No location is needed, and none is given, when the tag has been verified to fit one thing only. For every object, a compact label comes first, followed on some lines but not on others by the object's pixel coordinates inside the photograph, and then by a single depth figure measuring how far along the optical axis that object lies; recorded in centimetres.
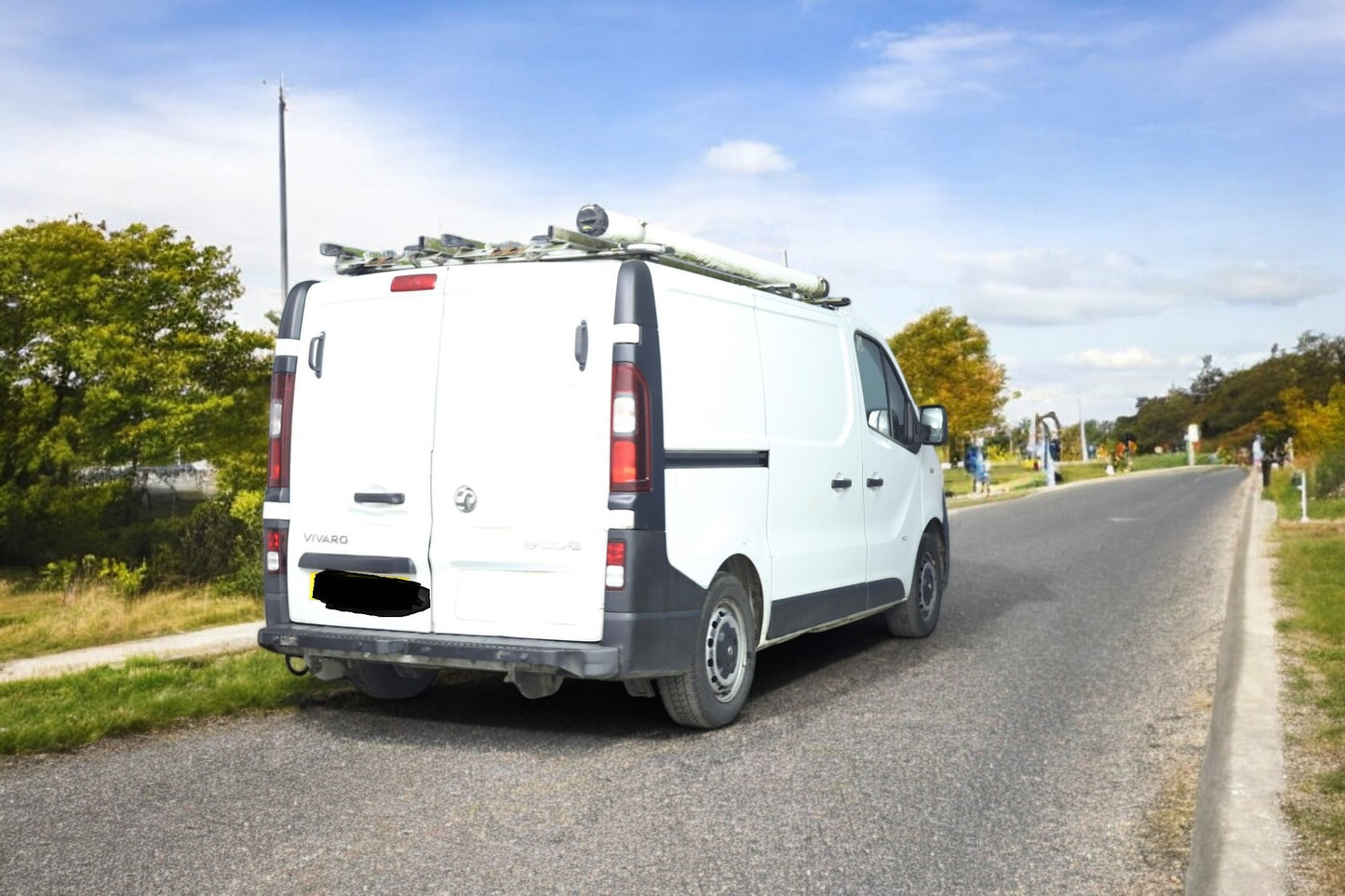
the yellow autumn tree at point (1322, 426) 3325
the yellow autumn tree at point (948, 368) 4919
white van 609
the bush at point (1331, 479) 2984
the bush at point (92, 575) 1847
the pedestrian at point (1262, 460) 3791
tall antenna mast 2688
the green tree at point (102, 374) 2034
